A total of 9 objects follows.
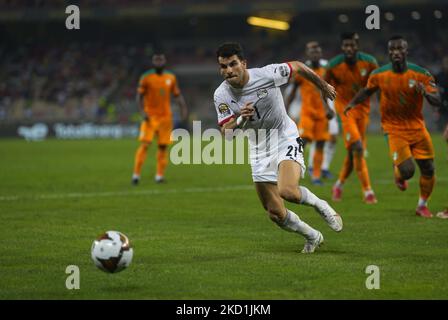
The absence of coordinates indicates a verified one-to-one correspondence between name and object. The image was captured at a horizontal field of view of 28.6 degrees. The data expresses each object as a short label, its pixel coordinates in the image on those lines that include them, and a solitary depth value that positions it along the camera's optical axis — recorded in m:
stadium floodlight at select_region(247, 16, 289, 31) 50.00
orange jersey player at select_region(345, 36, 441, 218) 11.96
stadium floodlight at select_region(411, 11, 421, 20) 46.41
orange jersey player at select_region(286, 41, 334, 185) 17.14
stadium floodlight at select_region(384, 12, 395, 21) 46.69
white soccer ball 7.41
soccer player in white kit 8.88
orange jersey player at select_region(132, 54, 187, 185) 18.30
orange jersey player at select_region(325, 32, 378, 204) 13.92
